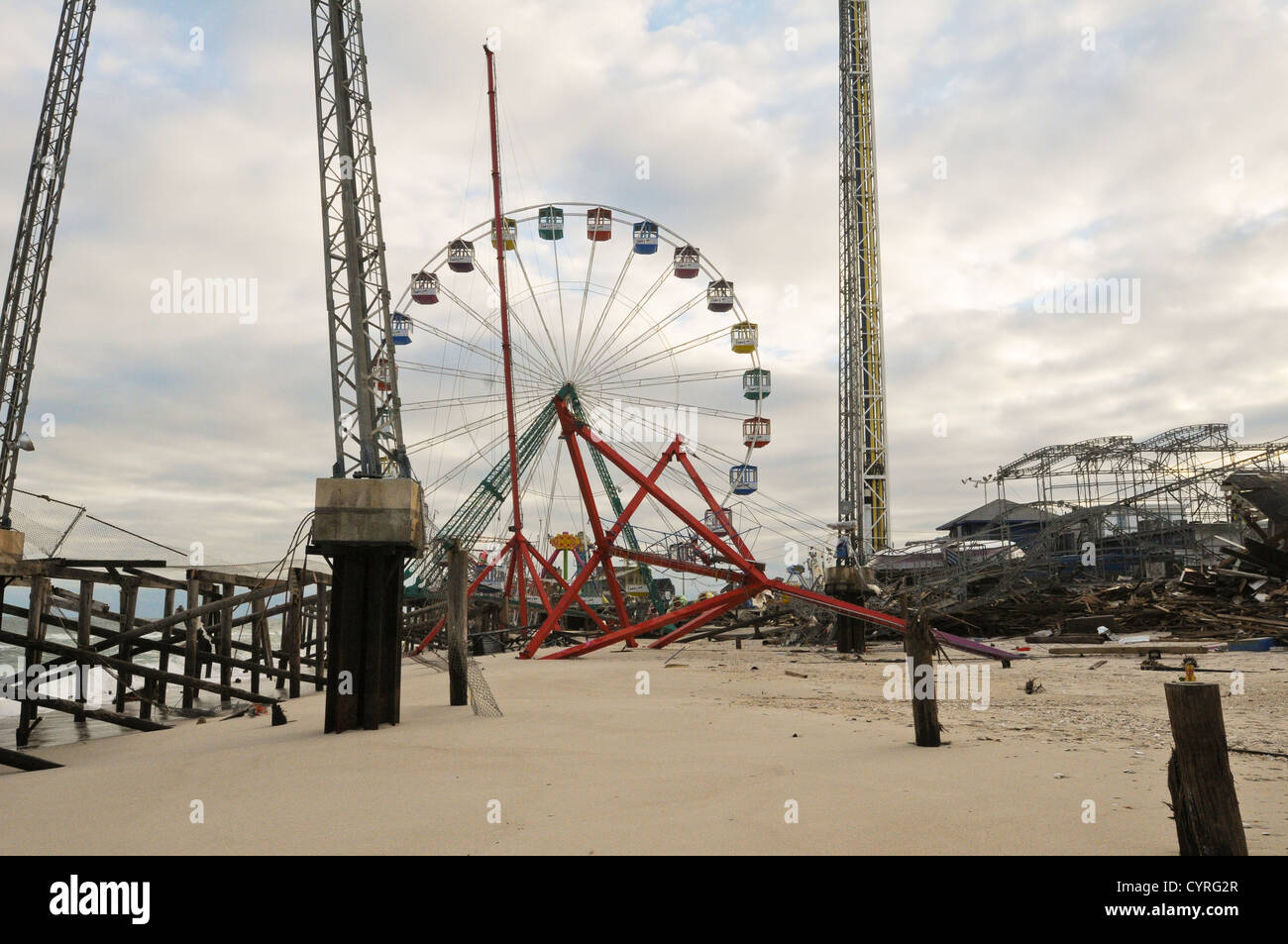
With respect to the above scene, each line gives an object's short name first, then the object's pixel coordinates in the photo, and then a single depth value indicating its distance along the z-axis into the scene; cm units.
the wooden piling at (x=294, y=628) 2148
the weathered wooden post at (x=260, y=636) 2292
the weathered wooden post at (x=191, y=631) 1762
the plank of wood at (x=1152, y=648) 1878
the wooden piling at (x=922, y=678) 872
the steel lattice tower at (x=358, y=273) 1467
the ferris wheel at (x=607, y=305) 3619
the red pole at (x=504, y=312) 3383
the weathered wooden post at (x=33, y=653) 1508
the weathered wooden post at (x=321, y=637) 2324
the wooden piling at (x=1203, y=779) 457
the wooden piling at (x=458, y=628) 1377
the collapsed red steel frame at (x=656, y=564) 2480
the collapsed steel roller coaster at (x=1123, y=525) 3058
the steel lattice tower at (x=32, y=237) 2892
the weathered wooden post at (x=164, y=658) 1864
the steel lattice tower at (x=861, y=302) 5106
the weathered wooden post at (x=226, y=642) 1845
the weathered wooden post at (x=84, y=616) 1789
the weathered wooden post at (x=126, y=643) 1859
